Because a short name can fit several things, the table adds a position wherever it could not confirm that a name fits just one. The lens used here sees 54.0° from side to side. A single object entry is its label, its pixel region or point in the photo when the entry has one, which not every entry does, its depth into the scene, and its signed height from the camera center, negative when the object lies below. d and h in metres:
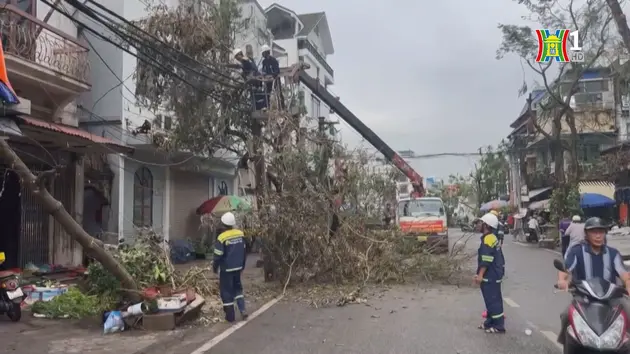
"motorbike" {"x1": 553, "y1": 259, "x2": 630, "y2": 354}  4.97 -1.01
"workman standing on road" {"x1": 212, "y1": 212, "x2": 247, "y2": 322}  9.20 -0.88
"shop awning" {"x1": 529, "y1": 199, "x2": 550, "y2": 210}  39.57 -0.48
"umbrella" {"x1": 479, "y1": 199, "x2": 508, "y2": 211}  46.80 -0.51
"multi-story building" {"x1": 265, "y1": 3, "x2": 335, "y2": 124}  35.28 +10.25
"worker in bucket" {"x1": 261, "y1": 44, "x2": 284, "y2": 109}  14.52 +3.19
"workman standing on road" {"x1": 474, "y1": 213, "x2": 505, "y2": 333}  8.08 -0.98
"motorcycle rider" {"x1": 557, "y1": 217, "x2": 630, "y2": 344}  5.50 -0.58
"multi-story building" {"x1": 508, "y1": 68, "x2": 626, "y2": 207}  29.75 +3.73
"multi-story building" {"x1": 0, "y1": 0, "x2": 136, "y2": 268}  11.88 +1.49
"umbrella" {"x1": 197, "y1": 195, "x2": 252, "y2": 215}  21.75 -0.02
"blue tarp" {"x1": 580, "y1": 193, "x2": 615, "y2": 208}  32.41 -0.14
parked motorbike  9.20 -1.32
